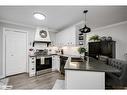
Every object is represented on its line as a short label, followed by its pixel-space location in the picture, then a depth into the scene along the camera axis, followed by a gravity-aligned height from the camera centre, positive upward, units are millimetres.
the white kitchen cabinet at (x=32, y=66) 2820 -716
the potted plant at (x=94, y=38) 3322 +448
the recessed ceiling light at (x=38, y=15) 2116 +976
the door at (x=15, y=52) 2690 -167
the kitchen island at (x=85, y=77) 1298 -537
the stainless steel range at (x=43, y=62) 2976 -609
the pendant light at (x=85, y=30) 2026 +499
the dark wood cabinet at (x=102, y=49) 3028 -56
